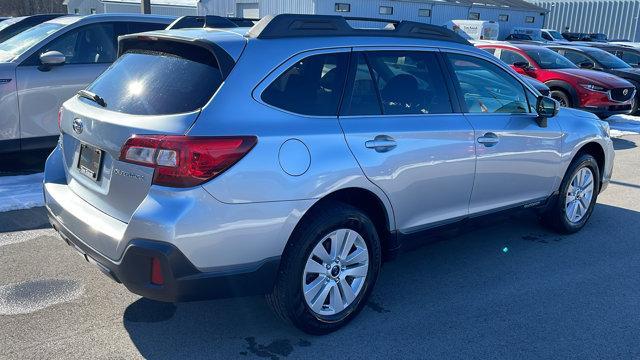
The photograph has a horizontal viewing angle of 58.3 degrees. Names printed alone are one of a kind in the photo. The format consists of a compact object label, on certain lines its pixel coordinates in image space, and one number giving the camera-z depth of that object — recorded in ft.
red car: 37.63
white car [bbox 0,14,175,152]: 19.92
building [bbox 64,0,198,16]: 114.01
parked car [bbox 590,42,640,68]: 58.59
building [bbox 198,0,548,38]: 101.91
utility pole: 42.27
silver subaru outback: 9.14
